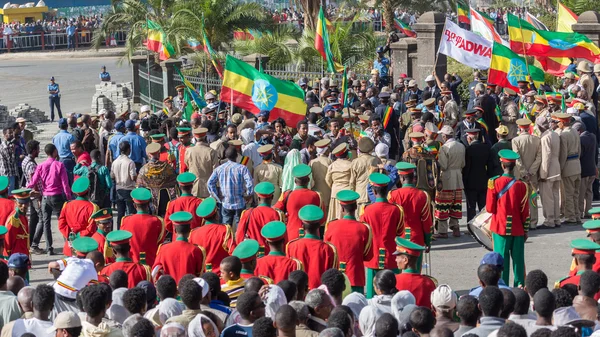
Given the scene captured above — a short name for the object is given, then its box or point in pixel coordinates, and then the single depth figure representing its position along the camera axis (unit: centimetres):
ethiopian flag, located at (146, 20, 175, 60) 2553
